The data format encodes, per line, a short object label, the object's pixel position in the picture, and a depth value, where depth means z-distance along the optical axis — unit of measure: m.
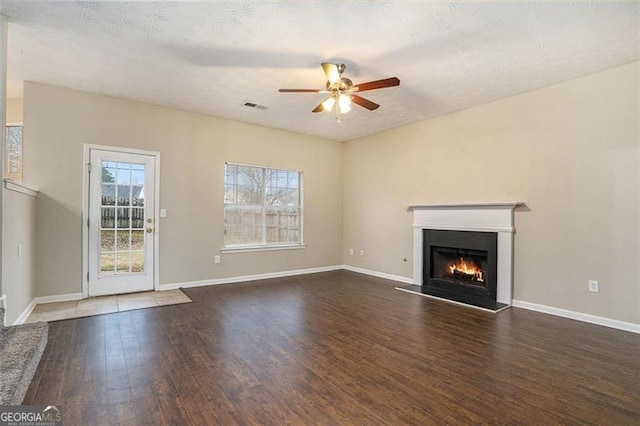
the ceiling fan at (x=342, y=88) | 3.02
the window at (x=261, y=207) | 5.55
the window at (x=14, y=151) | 4.62
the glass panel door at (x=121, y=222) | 4.33
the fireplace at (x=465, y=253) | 4.20
